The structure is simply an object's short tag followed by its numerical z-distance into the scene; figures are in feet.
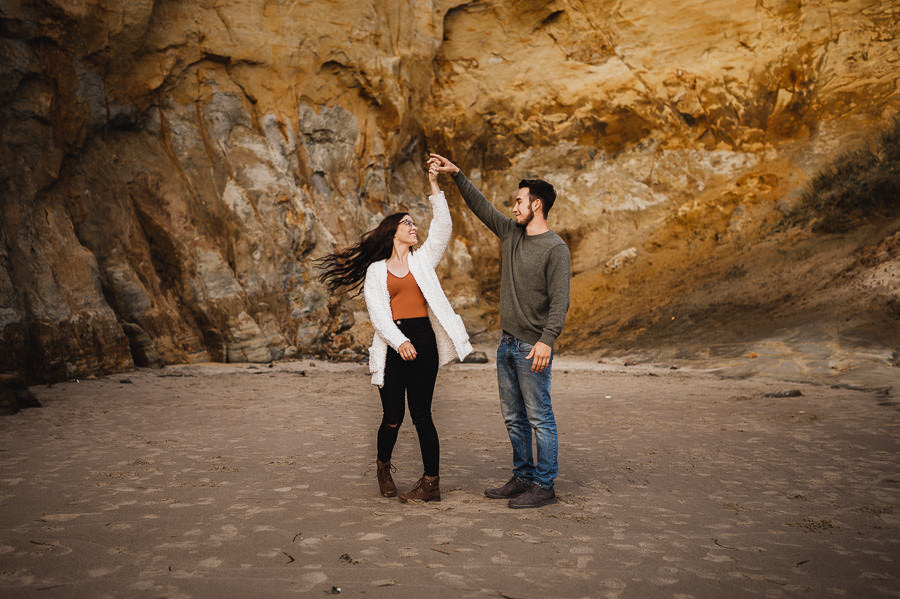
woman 13.75
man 13.50
